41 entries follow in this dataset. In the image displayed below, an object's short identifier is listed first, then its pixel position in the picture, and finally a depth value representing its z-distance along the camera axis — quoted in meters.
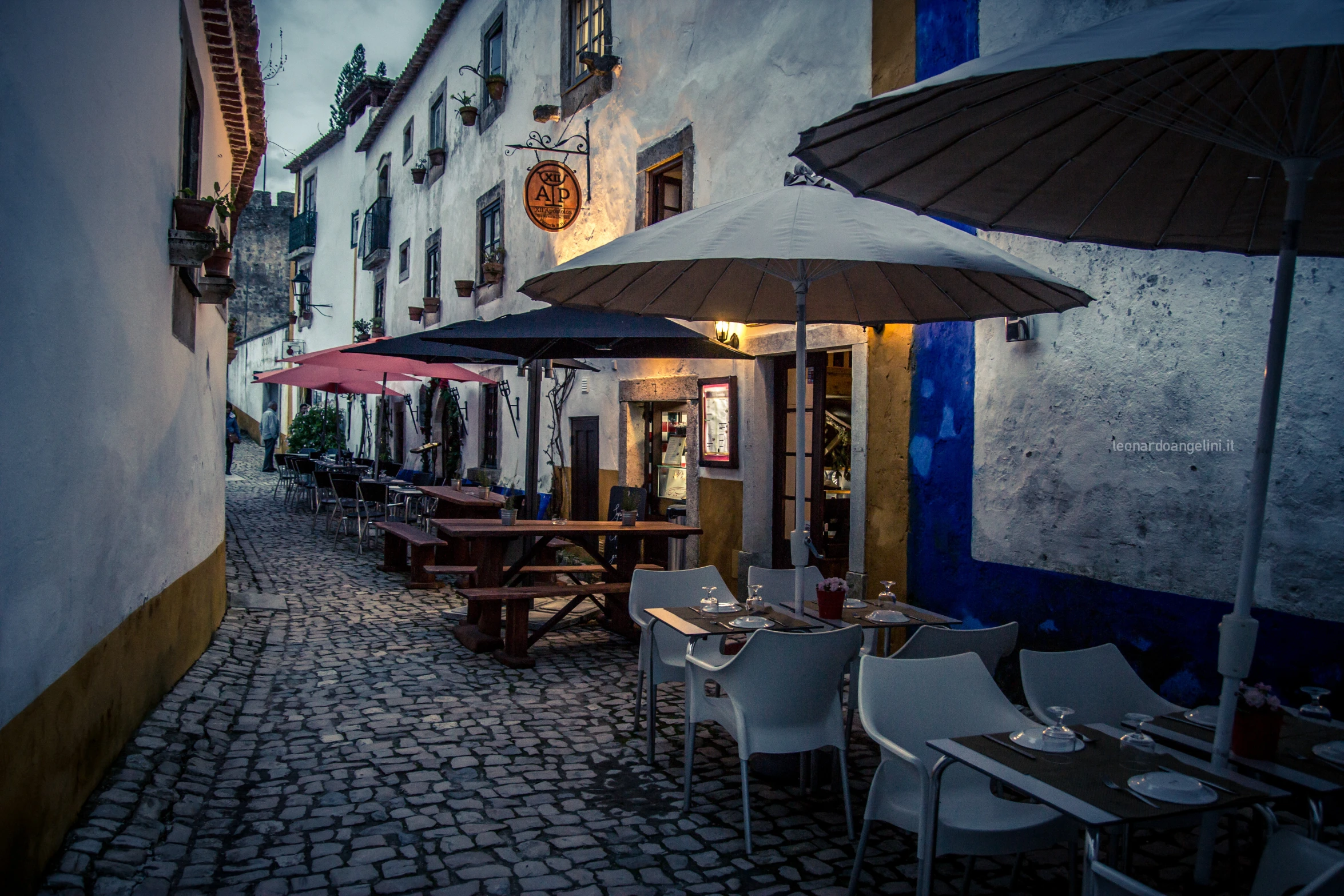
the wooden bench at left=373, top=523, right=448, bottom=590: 9.10
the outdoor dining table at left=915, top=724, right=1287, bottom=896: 2.09
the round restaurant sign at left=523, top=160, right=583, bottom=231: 10.32
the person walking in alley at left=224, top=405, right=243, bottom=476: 21.11
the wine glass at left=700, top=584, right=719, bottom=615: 4.44
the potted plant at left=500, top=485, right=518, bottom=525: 6.92
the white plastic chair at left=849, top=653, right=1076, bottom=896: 2.61
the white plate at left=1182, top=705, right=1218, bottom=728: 2.81
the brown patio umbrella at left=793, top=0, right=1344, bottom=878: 1.90
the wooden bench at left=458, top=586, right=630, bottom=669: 6.24
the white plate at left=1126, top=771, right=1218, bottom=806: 2.15
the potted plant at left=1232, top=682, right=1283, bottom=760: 2.42
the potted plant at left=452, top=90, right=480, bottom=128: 14.03
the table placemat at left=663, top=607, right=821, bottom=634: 4.06
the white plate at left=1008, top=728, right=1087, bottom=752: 2.53
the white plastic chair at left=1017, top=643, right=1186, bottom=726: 3.26
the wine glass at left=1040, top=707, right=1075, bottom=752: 2.50
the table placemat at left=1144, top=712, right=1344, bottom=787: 2.40
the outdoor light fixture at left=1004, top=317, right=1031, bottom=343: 5.32
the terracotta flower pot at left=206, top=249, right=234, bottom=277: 5.74
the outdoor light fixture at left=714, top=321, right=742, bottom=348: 8.03
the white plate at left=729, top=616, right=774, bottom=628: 4.08
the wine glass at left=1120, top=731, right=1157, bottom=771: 2.45
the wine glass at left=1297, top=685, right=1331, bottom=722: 2.59
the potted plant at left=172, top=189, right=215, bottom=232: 4.84
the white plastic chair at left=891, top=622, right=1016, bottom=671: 3.55
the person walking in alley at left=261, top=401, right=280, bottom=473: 21.67
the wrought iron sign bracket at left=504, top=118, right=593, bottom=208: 10.79
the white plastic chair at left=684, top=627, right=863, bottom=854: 3.42
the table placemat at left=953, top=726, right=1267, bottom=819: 2.12
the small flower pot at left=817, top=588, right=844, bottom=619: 4.19
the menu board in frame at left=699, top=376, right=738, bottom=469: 8.12
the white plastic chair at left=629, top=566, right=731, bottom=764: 4.51
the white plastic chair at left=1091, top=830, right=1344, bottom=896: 1.90
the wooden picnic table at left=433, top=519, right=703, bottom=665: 6.57
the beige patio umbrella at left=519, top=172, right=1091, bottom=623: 3.47
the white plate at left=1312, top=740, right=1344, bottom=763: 2.47
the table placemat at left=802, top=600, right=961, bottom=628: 4.23
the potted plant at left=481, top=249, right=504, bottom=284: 13.16
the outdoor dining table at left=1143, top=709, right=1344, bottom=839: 2.30
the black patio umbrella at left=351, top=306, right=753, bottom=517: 6.30
